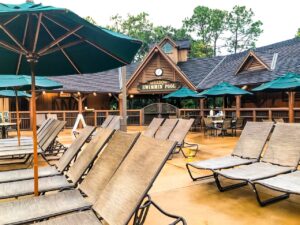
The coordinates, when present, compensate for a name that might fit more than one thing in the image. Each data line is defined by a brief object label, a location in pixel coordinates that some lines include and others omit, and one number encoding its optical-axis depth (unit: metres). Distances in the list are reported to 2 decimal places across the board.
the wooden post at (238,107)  15.78
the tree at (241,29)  45.44
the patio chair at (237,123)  12.82
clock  20.70
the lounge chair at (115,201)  2.14
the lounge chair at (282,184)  3.20
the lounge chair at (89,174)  2.81
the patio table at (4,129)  10.62
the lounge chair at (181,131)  6.75
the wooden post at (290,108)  11.06
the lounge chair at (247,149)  4.43
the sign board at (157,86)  20.38
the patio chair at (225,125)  12.20
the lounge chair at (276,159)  3.84
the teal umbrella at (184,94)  15.05
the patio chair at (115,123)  8.88
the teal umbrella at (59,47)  2.54
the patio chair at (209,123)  12.55
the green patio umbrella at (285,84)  9.52
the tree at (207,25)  45.19
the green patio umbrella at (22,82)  6.04
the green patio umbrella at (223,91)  12.73
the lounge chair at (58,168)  3.58
